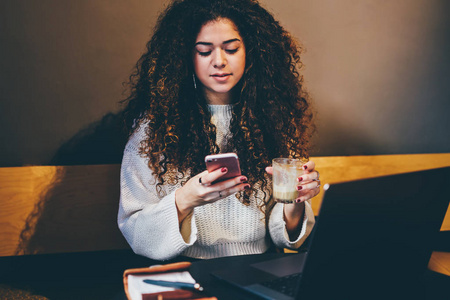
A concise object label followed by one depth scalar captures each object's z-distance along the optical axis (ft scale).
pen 2.87
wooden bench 6.06
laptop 2.26
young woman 4.95
